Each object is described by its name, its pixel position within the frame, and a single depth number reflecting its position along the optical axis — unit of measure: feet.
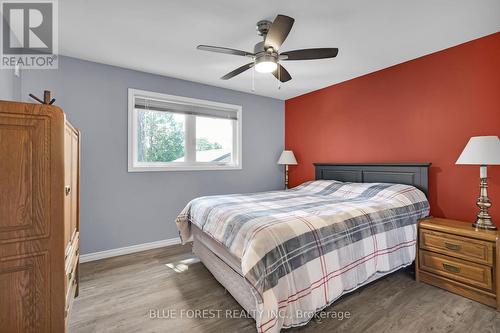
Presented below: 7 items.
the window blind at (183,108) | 10.60
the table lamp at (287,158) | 13.88
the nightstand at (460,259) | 6.27
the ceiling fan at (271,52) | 6.00
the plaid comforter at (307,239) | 4.83
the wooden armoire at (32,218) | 3.36
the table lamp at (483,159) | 6.46
